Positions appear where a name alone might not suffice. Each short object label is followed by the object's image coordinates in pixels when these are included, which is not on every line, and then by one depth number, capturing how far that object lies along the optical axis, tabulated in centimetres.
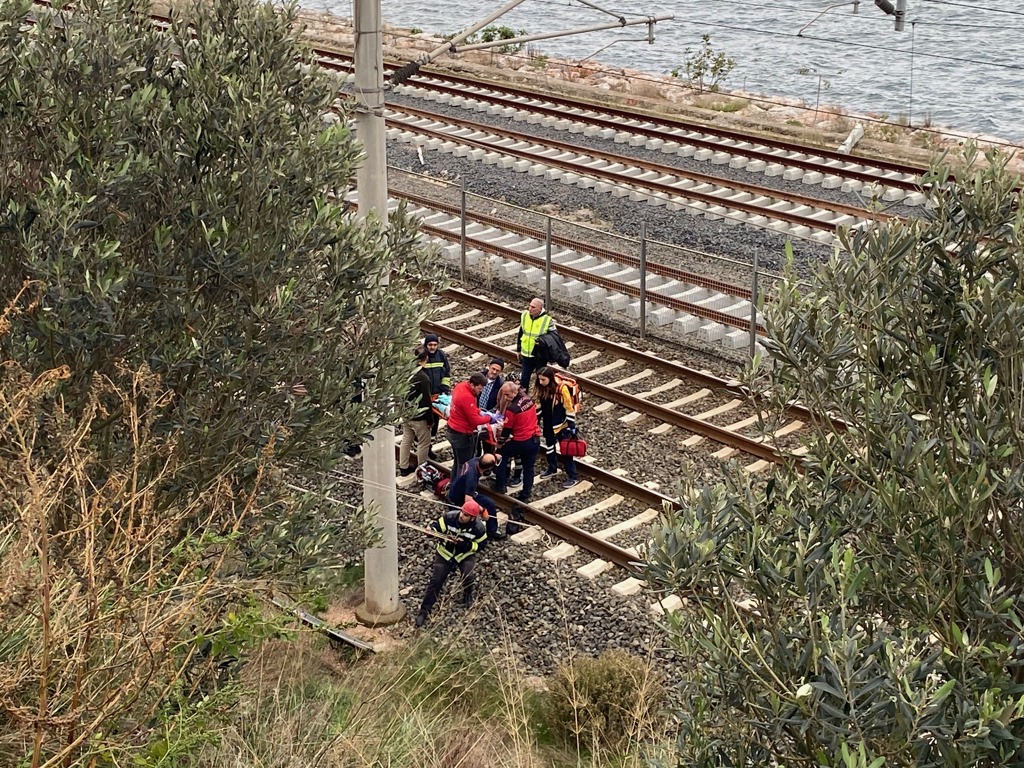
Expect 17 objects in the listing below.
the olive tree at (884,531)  423
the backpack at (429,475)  1388
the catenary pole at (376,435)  980
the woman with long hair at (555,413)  1370
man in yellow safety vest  1440
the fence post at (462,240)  1959
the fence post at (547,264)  1855
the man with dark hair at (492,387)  1329
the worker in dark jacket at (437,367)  1348
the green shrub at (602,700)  958
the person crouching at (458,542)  1110
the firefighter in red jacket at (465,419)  1276
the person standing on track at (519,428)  1300
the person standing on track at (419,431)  1361
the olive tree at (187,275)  678
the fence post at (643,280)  1744
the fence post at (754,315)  1568
